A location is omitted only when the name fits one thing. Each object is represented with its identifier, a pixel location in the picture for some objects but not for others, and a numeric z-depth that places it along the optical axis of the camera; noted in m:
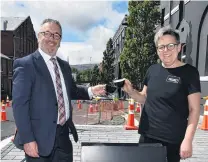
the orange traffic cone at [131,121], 7.53
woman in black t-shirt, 2.29
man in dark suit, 2.25
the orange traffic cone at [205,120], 7.70
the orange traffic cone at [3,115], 10.89
